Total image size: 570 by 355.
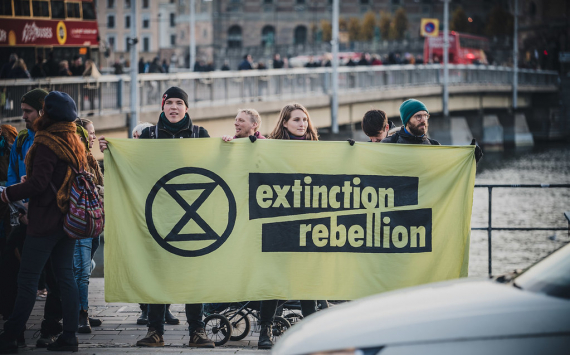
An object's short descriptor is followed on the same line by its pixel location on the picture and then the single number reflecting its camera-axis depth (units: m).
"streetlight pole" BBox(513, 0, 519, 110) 64.00
